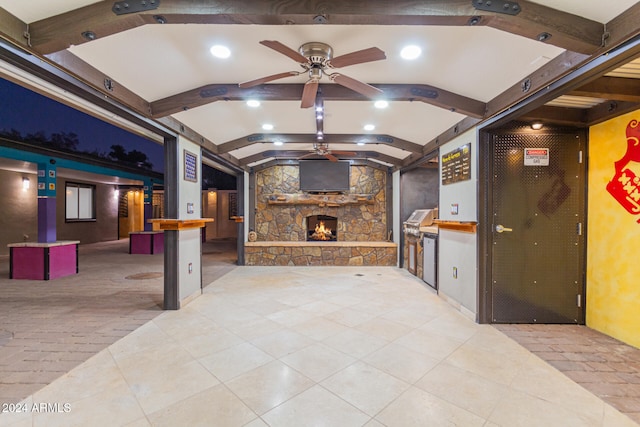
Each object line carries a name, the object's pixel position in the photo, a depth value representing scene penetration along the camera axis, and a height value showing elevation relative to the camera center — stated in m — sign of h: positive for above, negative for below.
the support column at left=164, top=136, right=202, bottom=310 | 3.80 -0.26
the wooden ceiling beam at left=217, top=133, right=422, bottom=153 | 5.12 +1.35
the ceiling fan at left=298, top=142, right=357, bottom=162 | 5.35 +1.20
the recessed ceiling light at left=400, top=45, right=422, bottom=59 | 2.31 +1.37
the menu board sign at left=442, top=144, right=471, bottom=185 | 3.66 +0.68
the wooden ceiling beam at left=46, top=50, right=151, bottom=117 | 2.14 +1.18
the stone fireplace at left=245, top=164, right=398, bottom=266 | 7.51 +0.13
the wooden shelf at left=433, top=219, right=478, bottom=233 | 3.44 -0.17
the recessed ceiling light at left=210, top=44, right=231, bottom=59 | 2.32 +1.38
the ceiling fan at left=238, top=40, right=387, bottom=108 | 2.01 +1.16
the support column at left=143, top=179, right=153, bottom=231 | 10.57 +0.40
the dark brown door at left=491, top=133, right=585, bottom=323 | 3.33 -0.21
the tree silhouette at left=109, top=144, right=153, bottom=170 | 10.45 +2.45
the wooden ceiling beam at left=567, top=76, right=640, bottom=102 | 2.46 +1.11
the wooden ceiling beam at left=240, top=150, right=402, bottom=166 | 6.38 +1.32
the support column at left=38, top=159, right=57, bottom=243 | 5.87 +0.19
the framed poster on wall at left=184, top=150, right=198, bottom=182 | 4.12 +0.70
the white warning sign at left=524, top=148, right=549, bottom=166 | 3.32 +0.68
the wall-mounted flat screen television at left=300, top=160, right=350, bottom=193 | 7.21 +0.98
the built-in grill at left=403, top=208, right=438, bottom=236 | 5.73 -0.16
